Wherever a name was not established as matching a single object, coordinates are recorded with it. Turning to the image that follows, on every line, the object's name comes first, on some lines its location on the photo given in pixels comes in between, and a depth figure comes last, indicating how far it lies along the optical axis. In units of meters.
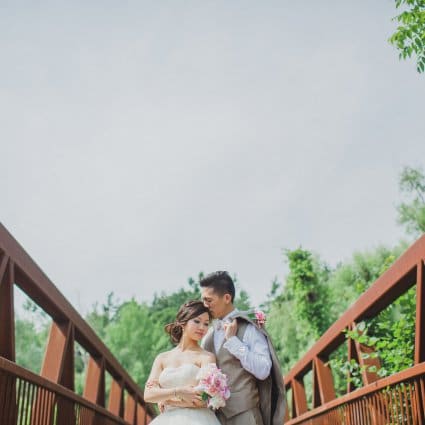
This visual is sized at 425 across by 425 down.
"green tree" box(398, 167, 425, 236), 22.16
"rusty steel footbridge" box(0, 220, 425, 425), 3.20
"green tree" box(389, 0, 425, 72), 3.71
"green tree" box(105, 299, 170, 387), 34.72
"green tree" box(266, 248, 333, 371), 19.38
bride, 3.72
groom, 3.57
